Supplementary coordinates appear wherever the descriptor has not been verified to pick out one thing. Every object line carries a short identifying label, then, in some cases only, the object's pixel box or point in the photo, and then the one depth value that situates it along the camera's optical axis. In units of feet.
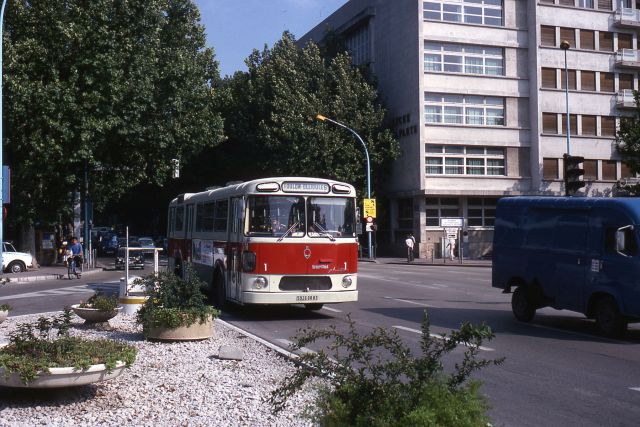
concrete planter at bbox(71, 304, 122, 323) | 39.96
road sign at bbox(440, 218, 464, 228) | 155.94
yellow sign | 140.87
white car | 113.70
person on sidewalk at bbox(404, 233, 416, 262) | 141.57
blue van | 38.93
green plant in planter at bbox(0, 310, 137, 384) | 20.79
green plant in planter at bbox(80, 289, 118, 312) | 39.88
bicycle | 99.30
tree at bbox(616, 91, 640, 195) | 124.85
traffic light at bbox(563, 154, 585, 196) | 54.13
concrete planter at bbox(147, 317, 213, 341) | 34.42
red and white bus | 46.47
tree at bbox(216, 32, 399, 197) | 145.59
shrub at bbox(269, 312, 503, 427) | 12.71
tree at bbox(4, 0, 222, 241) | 107.34
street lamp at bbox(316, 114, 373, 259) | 137.44
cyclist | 99.40
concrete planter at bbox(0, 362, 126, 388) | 20.84
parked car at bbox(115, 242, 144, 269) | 117.06
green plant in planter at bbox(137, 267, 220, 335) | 34.40
